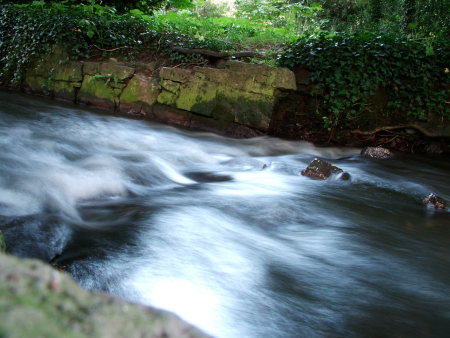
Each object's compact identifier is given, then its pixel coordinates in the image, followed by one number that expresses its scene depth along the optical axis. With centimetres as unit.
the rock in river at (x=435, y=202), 519
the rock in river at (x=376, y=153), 776
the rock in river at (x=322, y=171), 599
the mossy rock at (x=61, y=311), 75
